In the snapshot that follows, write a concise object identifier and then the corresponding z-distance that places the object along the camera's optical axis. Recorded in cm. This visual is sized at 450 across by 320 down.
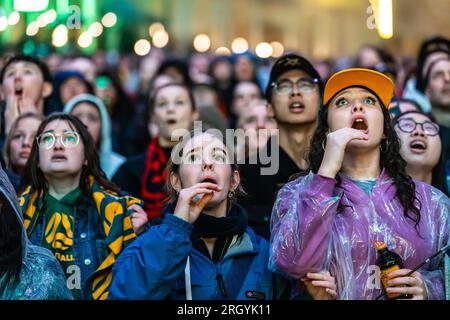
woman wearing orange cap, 1058
